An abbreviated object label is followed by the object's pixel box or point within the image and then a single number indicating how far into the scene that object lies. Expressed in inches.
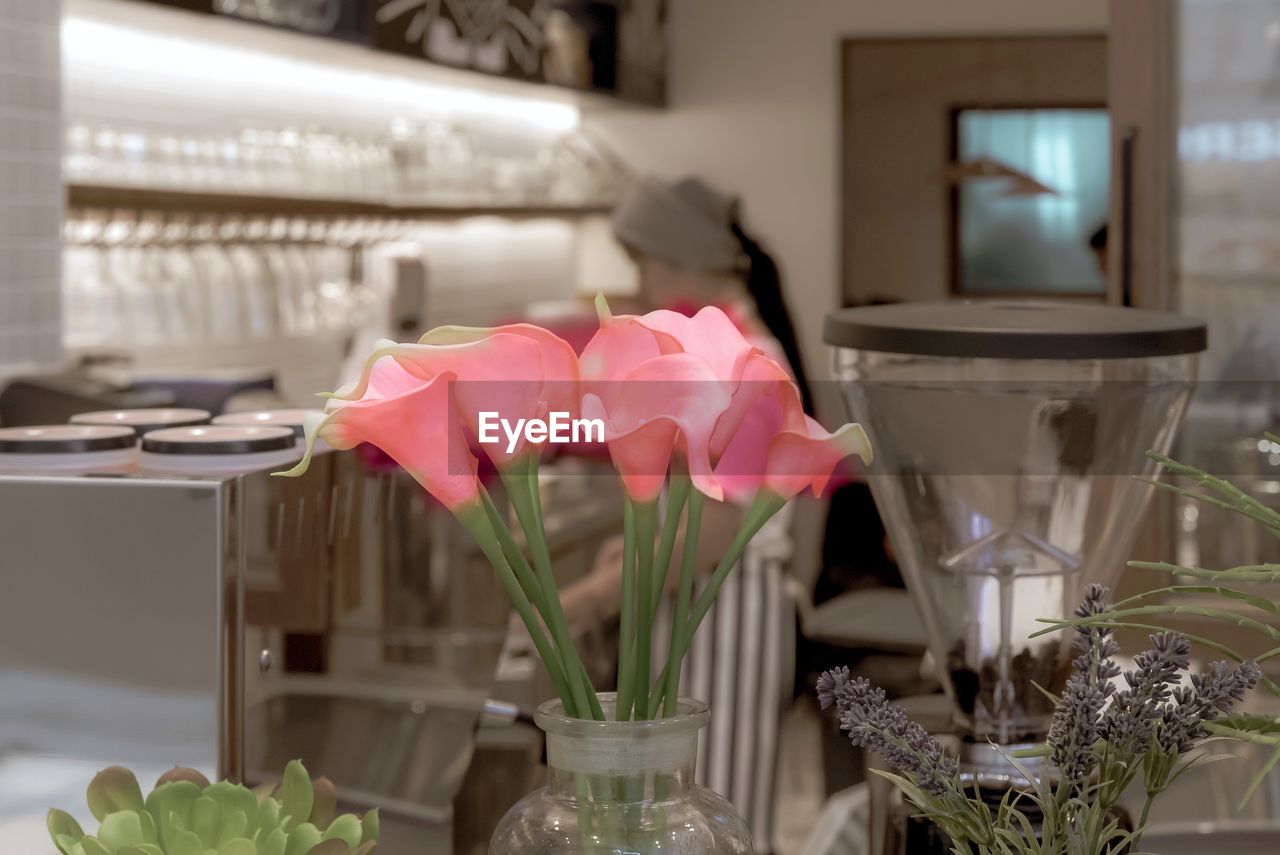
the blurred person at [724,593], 105.9
